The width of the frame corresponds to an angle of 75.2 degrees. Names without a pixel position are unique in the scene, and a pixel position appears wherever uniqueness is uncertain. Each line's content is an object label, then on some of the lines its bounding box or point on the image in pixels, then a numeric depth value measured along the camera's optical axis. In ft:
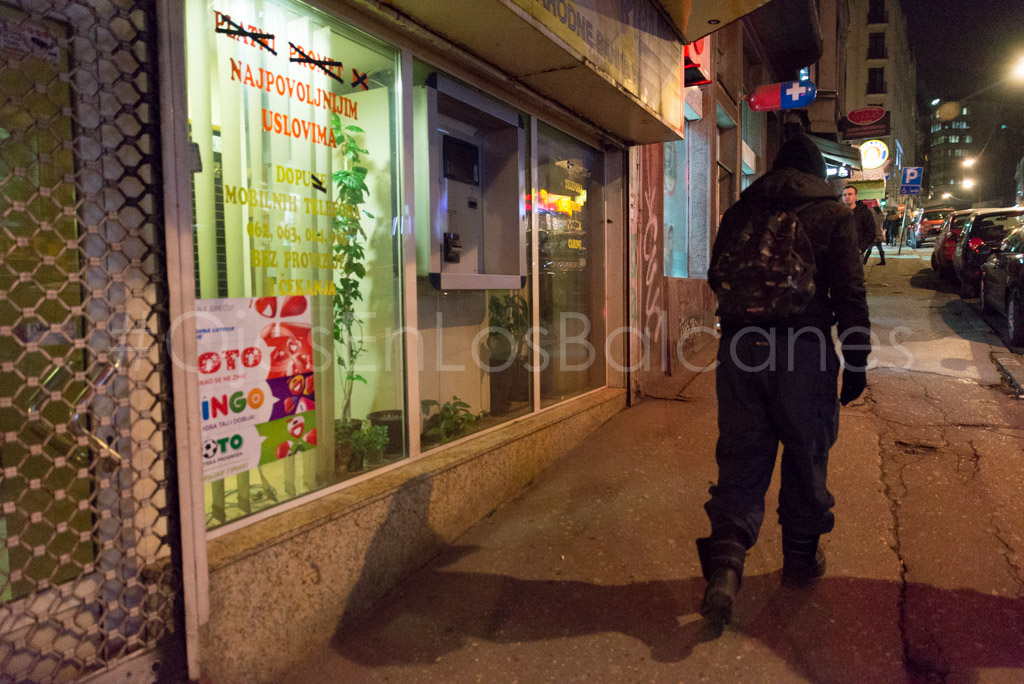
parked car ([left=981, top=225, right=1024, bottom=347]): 26.23
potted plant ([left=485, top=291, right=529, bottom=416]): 16.98
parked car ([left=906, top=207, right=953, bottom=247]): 82.17
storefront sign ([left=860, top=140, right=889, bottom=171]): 84.69
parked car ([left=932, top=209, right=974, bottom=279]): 43.50
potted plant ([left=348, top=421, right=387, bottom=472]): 12.16
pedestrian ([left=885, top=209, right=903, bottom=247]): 85.81
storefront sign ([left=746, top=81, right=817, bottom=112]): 37.70
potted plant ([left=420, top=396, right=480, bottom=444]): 14.17
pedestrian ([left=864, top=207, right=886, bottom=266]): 48.04
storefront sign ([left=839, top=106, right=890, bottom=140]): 66.23
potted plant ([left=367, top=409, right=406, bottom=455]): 12.79
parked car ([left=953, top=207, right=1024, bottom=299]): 37.58
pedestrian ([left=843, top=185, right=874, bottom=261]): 31.14
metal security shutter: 7.10
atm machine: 14.26
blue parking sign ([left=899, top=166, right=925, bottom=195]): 96.32
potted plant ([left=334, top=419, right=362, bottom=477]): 11.78
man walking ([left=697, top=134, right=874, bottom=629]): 9.41
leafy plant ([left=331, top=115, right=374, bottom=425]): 11.96
